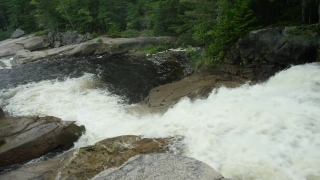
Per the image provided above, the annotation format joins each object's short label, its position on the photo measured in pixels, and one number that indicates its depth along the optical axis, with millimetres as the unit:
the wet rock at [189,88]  12719
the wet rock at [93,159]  6980
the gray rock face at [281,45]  11695
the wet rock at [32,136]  9062
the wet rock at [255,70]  12891
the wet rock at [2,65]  25777
